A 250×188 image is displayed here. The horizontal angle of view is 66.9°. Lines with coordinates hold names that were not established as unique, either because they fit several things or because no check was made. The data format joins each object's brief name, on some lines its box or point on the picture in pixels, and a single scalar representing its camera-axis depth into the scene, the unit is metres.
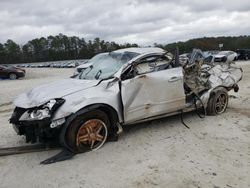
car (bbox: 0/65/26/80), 14.97
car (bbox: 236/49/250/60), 24.57
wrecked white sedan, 2.96
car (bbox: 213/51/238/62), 17.95
